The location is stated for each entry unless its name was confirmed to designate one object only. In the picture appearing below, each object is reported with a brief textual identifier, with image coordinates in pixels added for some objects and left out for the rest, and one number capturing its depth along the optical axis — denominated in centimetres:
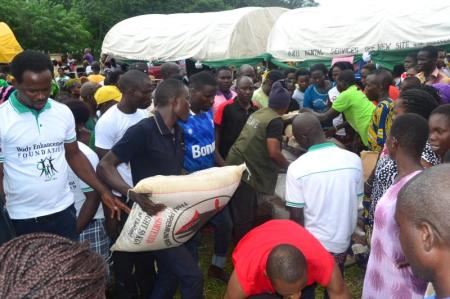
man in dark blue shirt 269
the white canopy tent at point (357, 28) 723
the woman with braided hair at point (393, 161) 265
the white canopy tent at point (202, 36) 1088
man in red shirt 210
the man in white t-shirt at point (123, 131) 326
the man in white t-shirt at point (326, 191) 270
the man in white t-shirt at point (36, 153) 251
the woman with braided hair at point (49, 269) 106
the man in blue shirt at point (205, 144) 363
